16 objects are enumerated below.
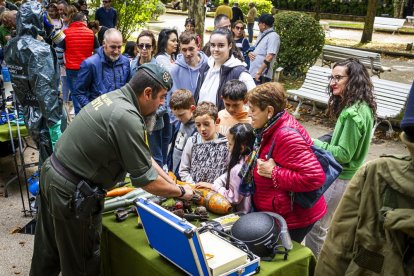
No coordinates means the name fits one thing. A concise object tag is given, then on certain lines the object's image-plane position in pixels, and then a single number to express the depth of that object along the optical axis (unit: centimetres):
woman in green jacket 407
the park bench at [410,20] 2751
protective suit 544
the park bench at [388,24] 2545
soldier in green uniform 318
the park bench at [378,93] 884
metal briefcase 276
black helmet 311
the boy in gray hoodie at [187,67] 609
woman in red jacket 336
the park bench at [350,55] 1138
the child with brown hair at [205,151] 429
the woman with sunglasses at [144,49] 633
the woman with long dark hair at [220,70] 554
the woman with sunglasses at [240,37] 1005
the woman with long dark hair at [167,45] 682
